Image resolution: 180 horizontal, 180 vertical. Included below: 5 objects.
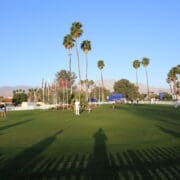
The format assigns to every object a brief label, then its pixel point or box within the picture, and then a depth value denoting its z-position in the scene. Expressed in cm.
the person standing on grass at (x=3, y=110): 2331
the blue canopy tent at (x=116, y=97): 7117
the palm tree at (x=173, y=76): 7887
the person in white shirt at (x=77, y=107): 2343
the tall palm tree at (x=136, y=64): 7661
